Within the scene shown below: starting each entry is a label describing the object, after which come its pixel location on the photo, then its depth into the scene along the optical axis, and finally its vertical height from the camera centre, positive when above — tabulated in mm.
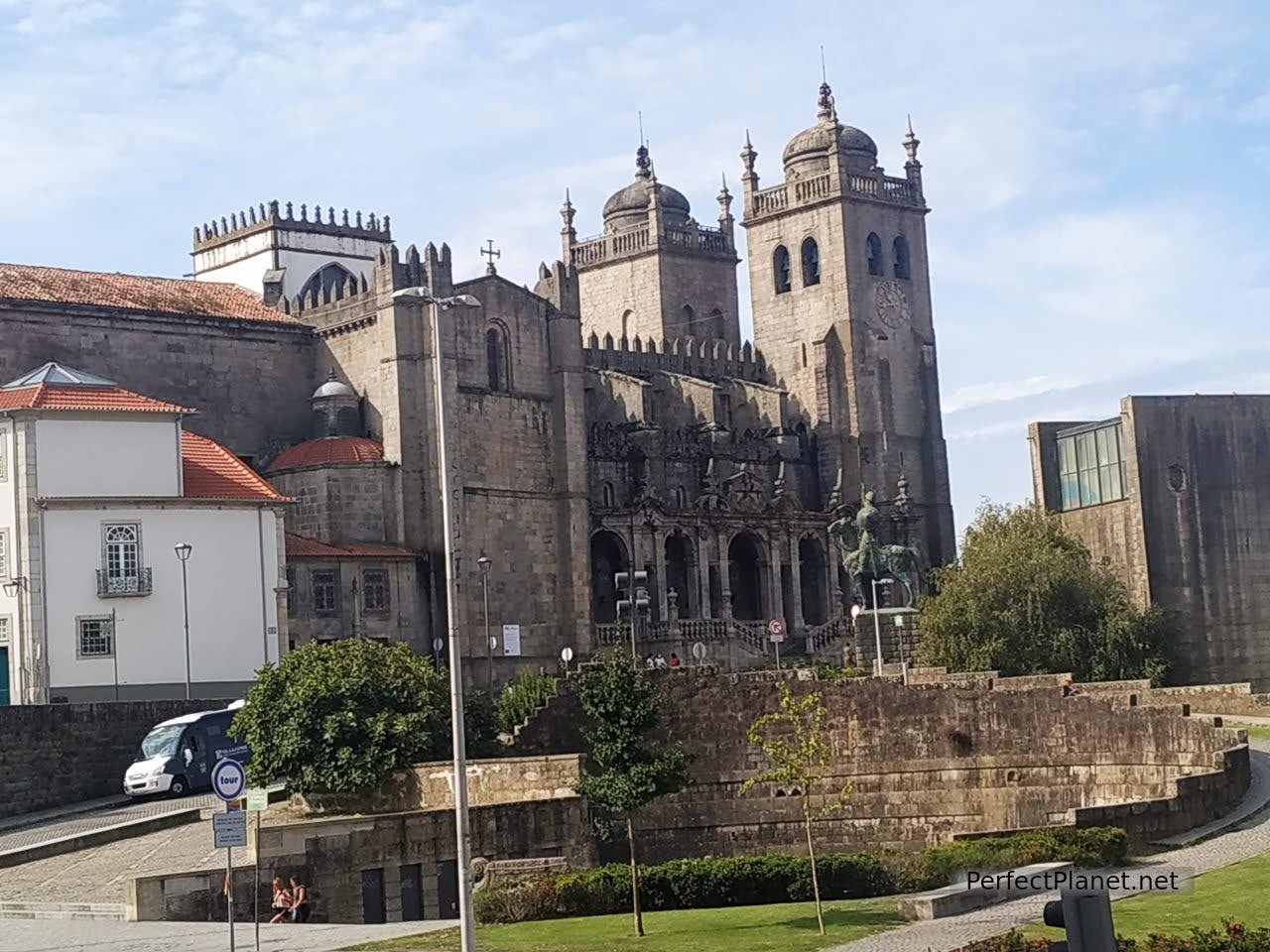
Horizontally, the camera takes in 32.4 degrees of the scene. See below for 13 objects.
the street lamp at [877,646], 66062 +1417
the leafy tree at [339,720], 46156 +51
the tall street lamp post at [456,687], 28453 +382
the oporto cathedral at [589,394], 72625 +11983
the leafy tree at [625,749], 38031 -772
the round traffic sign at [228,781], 28156 -669
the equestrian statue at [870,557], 80375 +4910
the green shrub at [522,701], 54156 +269
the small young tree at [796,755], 34781 -968
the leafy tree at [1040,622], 67000 +1828
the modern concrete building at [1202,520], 72250 +5033
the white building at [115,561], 56188 +4518
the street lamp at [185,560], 56359 +4405
